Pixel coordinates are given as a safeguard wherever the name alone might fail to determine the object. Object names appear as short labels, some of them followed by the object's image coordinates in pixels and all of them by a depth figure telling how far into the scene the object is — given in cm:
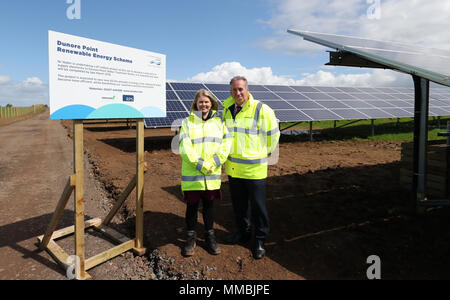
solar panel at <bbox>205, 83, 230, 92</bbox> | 1443
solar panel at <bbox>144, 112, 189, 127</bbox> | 1080
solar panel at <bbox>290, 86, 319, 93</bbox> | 1680
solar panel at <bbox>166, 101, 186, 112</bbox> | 1182
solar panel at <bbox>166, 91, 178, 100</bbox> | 1280
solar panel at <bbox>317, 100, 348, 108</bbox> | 1462
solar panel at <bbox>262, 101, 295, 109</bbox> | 1339
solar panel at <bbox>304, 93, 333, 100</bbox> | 1567
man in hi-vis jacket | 337
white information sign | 277
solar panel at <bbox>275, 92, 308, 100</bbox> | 1490
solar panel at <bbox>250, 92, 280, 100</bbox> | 1411
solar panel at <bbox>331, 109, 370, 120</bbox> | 1348
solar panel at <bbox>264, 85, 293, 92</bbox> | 1592
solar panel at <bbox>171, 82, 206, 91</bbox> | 1404
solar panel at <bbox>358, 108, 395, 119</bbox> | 1391
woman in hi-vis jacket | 329
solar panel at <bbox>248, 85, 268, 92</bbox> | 1526
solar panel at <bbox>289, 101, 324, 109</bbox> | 1400
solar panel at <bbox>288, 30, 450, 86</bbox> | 336
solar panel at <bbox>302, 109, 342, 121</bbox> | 1280
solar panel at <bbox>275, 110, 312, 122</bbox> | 1210
